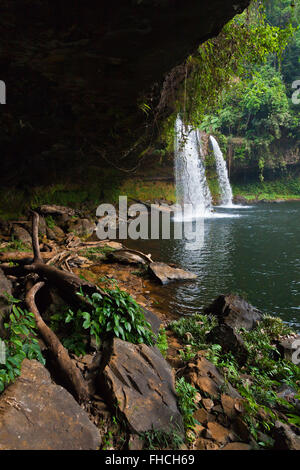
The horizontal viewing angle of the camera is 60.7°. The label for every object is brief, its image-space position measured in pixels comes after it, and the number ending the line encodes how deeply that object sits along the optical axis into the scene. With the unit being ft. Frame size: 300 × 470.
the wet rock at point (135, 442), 5.90
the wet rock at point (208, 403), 7.82
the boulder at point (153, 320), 11.07
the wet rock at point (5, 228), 28.16
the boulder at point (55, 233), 30.79
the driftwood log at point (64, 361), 6.97
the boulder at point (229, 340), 11.41
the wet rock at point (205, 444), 6.43
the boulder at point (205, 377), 8.41
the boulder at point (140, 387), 6.53
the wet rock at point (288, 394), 8.94
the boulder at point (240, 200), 81.69
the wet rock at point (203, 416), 7.31
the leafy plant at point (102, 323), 8.61
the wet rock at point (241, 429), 6.71
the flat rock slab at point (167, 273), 20.70
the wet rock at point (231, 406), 7.39
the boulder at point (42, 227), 30.66
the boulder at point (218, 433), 6.66
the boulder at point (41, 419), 5.20
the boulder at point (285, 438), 6.24
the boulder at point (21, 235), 26.76
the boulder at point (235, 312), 14.12
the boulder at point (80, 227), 35.14
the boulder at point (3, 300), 6.93
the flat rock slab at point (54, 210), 35.04
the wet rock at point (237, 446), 6.32
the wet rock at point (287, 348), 11.81
